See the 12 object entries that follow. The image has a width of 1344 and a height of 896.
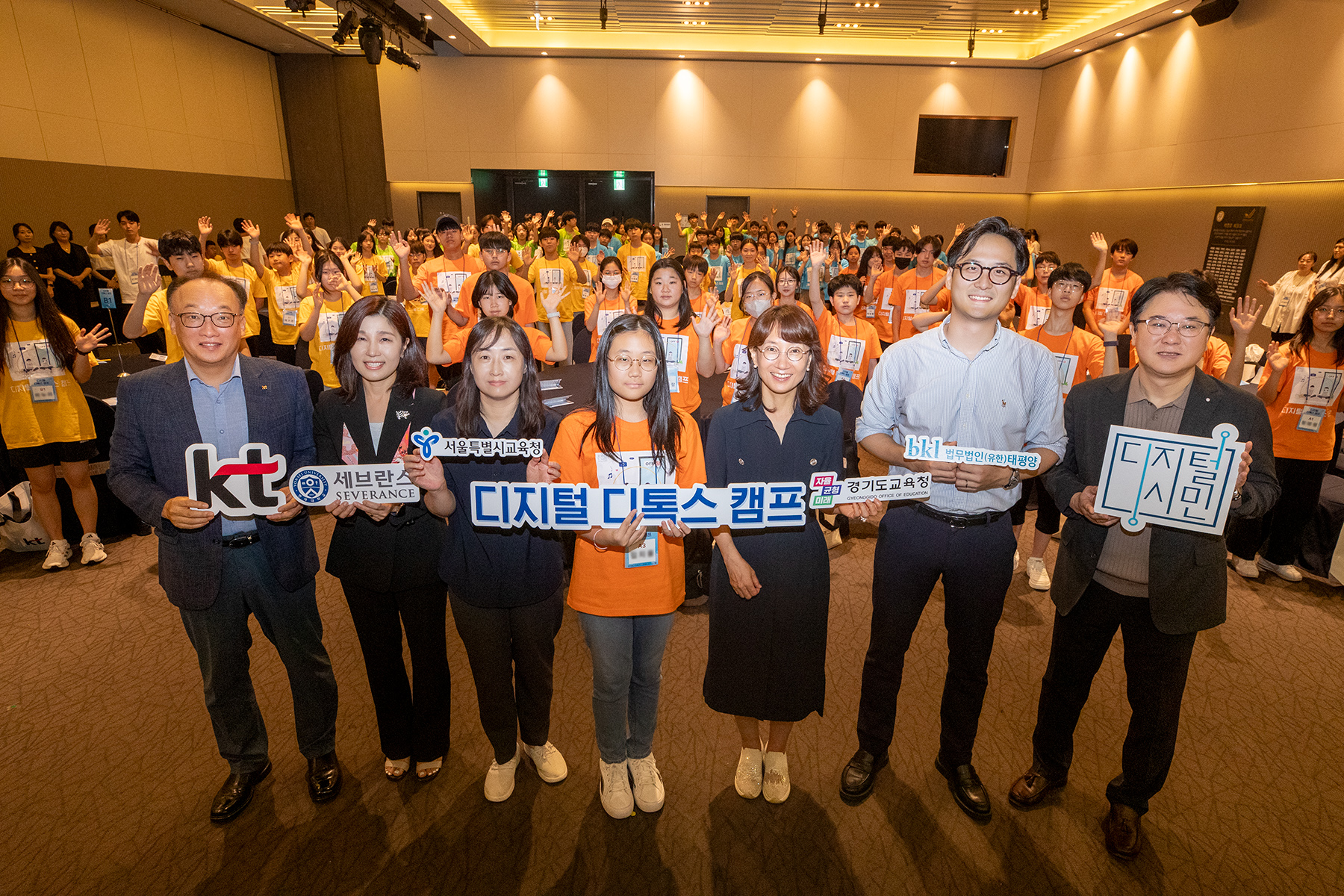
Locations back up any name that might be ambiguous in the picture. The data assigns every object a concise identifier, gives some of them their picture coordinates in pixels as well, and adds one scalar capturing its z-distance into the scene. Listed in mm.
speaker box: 9328
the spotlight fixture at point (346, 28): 9391
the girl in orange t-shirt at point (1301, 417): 3459
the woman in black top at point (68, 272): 8906
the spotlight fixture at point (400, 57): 11883
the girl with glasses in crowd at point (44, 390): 3588
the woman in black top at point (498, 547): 2035
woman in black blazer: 2135
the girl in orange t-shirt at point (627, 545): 1931
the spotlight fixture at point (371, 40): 9875
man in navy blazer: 2012
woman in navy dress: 2084
